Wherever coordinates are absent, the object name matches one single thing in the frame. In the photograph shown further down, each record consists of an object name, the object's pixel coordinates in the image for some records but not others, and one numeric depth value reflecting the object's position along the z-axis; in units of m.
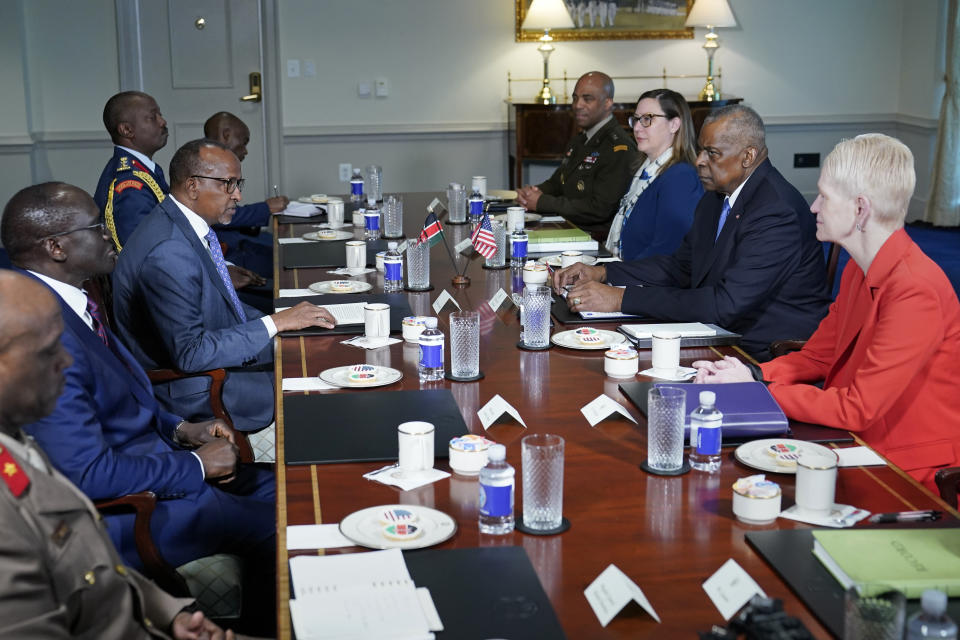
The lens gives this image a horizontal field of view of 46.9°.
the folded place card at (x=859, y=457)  2.12
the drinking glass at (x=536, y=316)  2.89
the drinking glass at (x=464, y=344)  2.63
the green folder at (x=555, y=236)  4.50
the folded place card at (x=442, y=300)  3.40
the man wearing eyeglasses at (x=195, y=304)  3.16
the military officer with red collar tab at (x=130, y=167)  4.32
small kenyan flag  3.68
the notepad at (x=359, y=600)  1.51
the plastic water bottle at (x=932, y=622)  1.27
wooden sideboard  7.74
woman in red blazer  2.34
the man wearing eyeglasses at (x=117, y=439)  2.32
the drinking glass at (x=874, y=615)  1.34
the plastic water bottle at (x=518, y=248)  4.10
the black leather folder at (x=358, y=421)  2.16
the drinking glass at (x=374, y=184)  5.71
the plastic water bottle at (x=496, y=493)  1.77
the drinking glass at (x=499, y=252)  4.14
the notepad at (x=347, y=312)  3.23
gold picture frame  8.16
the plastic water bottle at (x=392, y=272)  3.70
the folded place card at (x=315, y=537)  1.78
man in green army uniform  5.38
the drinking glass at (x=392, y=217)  4.76
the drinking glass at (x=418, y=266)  3.70
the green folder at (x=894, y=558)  1.55
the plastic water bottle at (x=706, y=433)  2.05
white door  7.92
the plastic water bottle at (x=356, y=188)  5.88
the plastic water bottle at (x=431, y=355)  2.62
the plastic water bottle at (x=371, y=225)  4.80
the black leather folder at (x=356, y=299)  3.13
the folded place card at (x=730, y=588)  1.56
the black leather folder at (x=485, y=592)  1.52
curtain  7.82
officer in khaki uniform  1.44
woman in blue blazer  4.38
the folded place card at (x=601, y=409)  2.37
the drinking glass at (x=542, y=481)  1.79
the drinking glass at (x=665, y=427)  2.01
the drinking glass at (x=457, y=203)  5.18
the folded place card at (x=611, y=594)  1.52
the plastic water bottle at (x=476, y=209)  5.21
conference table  1.60
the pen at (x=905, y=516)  1.82
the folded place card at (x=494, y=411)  2.33
